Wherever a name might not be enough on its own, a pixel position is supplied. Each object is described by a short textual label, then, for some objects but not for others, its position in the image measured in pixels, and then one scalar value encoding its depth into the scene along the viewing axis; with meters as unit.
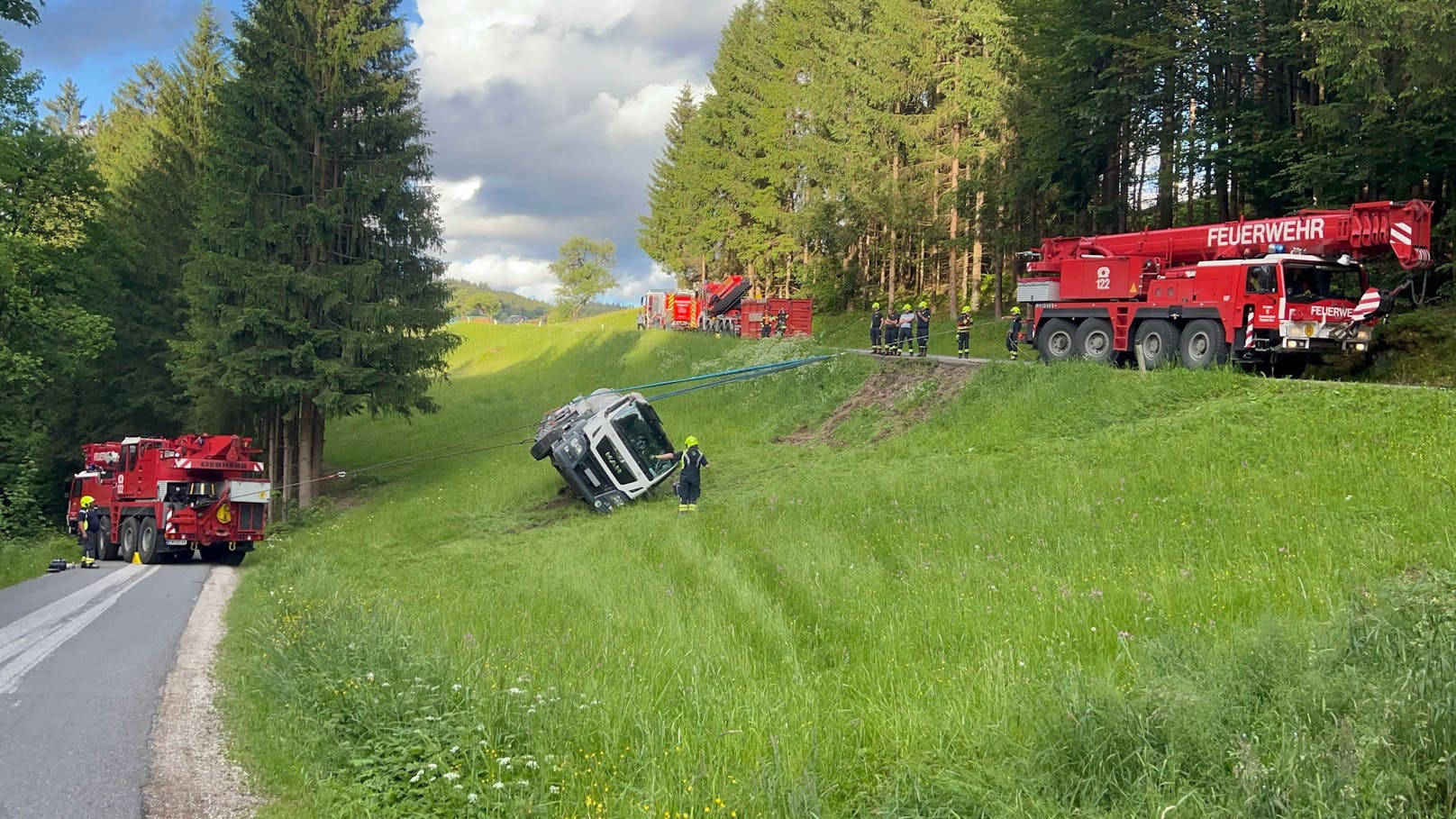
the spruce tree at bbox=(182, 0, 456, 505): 23.30
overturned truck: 18.31
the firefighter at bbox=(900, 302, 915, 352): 23.97
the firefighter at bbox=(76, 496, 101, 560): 22.41
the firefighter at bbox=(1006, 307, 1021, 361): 22.70
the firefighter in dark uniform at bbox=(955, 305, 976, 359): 22.45
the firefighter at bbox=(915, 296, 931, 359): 23.30
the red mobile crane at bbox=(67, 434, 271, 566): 20.02
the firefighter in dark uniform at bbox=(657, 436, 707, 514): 16.28
